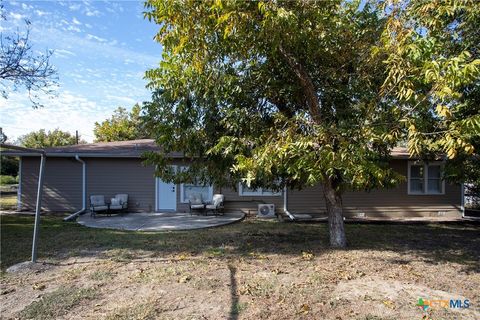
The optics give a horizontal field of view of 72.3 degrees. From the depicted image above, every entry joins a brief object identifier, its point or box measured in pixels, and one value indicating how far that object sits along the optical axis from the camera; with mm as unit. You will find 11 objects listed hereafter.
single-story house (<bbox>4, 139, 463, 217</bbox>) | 13398
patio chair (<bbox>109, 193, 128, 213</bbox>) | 12536
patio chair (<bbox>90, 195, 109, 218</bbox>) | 12312
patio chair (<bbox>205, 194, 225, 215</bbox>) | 12639
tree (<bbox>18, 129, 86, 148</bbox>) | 35094
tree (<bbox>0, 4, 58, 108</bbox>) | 11484
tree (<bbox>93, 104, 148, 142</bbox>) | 33719
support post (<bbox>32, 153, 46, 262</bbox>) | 6043
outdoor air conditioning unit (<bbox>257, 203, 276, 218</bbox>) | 12820
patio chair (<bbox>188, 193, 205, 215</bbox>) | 12695
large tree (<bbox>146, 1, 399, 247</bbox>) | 4996
